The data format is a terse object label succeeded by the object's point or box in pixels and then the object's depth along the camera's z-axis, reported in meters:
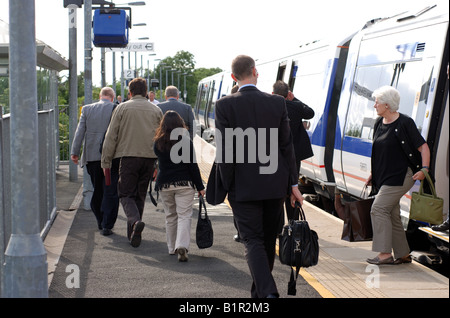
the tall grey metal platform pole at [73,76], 13.56
